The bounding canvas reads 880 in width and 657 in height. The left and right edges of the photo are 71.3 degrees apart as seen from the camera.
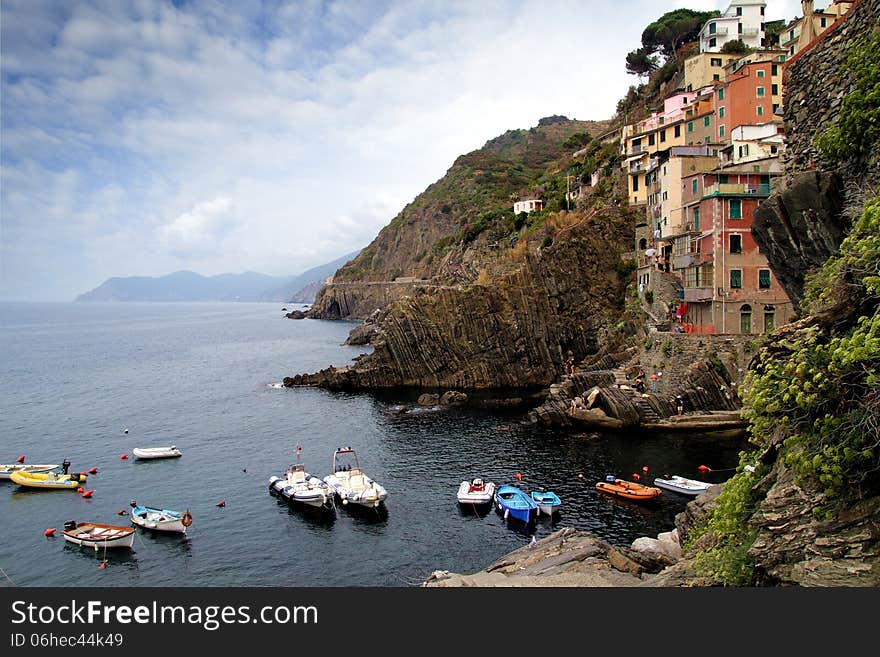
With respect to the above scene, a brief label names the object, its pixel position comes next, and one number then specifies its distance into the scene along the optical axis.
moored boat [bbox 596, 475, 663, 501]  40.50
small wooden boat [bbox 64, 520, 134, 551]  36.38
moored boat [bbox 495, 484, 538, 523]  38.44
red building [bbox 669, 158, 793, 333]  56.12
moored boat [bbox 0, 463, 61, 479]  50.17
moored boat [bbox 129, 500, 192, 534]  38.34
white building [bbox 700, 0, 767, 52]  95.31
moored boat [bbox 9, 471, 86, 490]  47.84
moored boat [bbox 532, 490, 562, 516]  38.85
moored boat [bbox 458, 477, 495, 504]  40.92
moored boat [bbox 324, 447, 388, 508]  41.50
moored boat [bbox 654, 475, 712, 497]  40.72
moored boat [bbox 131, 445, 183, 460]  55.03
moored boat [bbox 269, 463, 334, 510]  41.88
